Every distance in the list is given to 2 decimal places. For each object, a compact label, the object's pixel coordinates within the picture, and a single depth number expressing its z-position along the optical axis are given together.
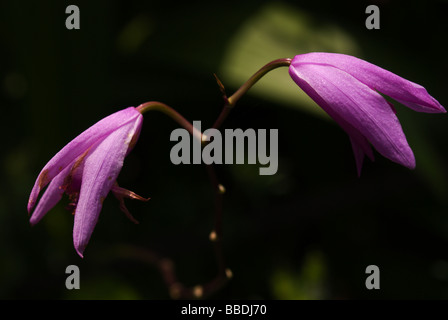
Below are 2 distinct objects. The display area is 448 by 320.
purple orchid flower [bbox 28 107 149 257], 0.20
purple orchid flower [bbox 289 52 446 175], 0.20
